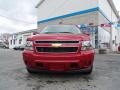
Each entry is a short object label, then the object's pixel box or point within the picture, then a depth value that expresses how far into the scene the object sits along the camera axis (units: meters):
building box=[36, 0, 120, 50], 11.60
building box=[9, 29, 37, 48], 20.96
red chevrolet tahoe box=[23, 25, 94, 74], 2.01
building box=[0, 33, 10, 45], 34.00
